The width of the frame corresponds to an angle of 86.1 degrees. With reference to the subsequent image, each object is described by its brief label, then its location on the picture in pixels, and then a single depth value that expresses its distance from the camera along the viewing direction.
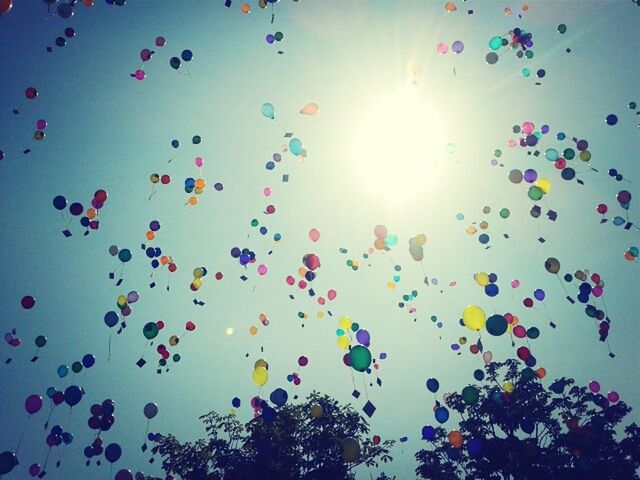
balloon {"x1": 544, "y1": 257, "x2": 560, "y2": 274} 7.20
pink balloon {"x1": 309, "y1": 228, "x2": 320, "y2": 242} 8.22
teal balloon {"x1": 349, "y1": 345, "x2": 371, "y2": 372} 5.79
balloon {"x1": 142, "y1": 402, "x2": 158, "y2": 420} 7.36
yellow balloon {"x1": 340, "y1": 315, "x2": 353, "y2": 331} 8.02
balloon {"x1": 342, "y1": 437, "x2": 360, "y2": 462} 6.46
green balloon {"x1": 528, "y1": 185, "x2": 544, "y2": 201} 7.33
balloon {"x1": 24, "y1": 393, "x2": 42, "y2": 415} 6.55
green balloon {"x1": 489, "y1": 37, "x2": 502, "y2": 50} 7.02
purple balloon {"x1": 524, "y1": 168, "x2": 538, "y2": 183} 7.41
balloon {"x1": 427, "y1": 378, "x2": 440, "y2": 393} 6.94
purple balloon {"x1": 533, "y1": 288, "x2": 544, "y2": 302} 7.66
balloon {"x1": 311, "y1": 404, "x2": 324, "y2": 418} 8.56
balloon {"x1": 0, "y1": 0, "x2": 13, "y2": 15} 4.93
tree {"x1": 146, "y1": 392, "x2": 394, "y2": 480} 9.11
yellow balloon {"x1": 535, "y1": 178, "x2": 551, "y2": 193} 7.38
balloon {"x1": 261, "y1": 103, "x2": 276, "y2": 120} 7.38
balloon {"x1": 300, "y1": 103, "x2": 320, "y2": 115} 7.40
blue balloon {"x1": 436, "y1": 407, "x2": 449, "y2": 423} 6.97
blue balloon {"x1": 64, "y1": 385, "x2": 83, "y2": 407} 6.37
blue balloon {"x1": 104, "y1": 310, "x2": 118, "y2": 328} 6.96
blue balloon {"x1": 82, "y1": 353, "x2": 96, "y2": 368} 6.94
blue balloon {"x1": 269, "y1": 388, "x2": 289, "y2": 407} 6.68
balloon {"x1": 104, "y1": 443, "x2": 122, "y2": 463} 6.29
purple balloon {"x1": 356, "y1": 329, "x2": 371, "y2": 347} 7.19
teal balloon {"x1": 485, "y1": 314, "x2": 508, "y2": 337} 6.02
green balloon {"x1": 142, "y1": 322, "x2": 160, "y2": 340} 7.13
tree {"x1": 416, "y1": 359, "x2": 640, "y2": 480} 10.40
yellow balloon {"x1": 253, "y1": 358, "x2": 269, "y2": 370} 7.38
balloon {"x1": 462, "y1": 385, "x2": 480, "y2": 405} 7.37
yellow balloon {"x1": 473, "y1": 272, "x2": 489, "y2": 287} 7.47
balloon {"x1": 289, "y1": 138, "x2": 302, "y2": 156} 7.40
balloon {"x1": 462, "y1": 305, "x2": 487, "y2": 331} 6.36
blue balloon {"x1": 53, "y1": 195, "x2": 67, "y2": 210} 6.77
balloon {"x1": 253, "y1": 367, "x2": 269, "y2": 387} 7.13
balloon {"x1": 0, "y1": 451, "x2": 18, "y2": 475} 5.94
